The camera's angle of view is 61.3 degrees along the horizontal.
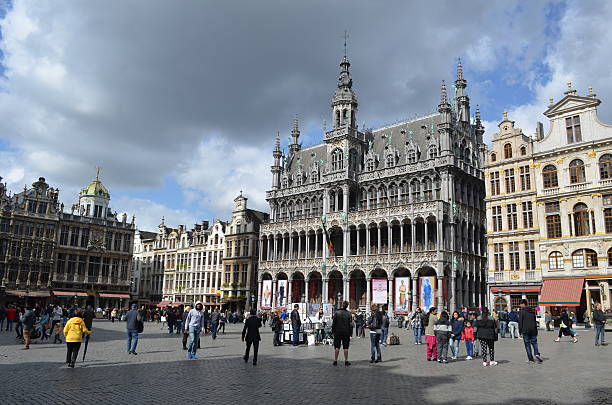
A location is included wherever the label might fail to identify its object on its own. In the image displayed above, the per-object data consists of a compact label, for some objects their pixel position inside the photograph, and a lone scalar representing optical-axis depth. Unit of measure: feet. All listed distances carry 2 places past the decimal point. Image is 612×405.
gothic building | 167.63
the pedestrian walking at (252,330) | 53.88
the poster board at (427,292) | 161.17
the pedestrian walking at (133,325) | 61.31
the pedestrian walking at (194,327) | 58.23
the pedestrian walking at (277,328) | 80.72
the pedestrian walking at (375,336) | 55.72
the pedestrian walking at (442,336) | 57.00
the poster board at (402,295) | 166.20
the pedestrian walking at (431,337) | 58.59
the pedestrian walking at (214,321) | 92.55
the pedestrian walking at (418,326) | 85.30
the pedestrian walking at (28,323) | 67.05
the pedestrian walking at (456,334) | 63.32
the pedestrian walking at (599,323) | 75.56
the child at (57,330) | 75.66
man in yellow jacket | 47.03
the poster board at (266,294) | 209.46
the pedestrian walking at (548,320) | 123.03
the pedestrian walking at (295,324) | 80.43
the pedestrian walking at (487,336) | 54.65
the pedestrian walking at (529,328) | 54.65
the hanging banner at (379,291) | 172.35
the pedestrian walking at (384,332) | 79.46
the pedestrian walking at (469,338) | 62.44
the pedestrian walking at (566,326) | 81.76
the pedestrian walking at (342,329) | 52.80
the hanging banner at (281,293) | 204.23
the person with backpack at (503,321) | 106.11
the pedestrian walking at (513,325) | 96.84
